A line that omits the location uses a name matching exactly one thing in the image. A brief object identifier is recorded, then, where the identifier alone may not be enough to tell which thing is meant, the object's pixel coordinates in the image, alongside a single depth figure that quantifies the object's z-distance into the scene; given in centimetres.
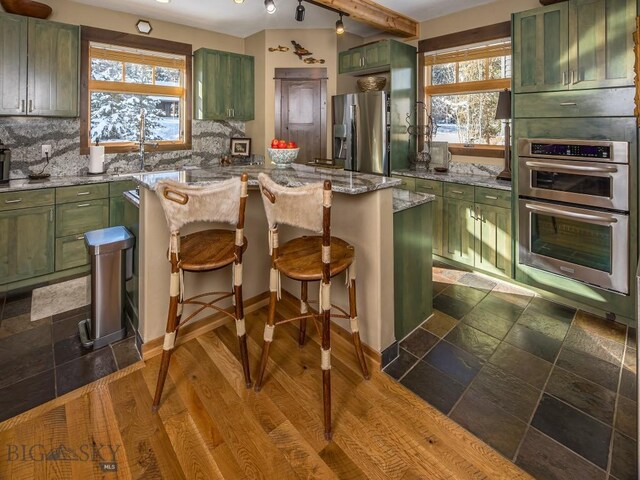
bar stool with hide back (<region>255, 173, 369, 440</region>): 172
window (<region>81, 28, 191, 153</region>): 413
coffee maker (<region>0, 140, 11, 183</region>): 342
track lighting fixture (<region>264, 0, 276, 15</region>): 313
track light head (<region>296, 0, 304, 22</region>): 346
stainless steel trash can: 238
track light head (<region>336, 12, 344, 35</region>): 372
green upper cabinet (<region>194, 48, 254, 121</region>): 471
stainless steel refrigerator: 448
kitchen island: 213
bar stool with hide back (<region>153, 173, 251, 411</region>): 184
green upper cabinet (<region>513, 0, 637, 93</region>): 262
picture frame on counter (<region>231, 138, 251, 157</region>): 518
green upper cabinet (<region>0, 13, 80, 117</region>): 338
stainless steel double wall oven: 272
